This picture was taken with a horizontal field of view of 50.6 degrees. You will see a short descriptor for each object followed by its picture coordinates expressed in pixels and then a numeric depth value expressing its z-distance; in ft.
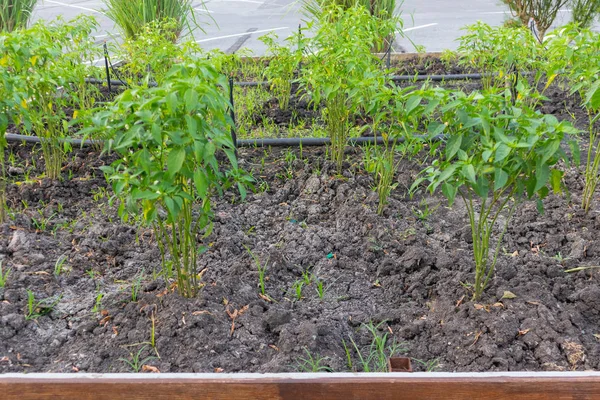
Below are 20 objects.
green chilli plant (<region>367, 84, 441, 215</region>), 8.64
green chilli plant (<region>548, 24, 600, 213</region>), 10.99
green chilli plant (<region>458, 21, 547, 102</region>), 15.29
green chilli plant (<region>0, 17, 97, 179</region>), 11.18
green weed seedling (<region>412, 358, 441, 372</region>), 8.26
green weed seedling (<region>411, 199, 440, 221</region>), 12.33
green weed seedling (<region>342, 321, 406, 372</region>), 8.32
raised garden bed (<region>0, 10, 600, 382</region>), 7.94
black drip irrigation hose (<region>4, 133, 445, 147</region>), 15.33
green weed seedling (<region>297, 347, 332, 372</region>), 8.04
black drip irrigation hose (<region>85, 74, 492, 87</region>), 20.40
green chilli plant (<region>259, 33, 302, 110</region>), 16.17
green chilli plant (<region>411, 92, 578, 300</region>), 7.67
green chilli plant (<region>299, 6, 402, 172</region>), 11.76
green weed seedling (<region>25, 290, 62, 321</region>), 9.30
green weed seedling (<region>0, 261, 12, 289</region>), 9.84
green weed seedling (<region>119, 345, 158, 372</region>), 8.20
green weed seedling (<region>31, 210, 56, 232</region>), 11.94
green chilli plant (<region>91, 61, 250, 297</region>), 7.41
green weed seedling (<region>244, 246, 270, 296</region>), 9.91
